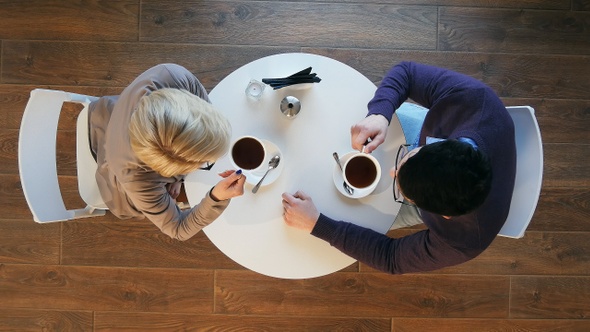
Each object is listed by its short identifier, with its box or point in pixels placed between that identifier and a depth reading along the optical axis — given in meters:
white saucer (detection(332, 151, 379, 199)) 1.32
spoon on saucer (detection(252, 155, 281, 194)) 1.31
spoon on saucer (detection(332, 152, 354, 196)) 1.32
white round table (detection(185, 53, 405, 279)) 1.36
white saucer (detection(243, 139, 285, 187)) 1.31
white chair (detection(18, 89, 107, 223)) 1.29
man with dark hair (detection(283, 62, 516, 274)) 1.03
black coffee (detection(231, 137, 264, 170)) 1.25
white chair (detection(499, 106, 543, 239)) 1.29
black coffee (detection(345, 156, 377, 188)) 1.27
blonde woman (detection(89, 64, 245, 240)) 1.09
